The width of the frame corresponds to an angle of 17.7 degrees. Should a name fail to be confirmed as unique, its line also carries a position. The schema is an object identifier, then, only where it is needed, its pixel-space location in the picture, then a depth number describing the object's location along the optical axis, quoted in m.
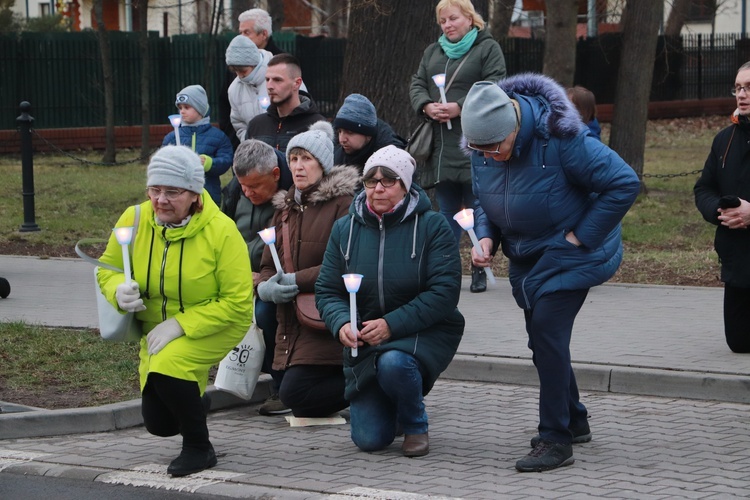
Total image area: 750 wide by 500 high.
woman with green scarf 17.99
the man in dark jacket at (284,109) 15.89
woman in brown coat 12.83
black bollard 27.99
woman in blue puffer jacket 10.86
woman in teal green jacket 11.51
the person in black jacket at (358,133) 14.02
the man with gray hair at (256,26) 19.58
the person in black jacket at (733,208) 14.38
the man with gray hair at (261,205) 13.50
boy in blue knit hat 18.53
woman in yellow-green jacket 10.87
